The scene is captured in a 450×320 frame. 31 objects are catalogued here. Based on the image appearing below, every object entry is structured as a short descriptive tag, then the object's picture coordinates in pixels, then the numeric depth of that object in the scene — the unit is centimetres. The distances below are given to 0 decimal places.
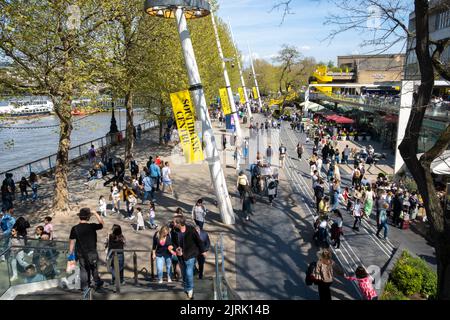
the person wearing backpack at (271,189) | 1605
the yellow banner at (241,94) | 4064
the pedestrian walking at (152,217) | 1323
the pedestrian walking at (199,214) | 1223
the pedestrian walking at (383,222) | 1273
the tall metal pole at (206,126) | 1361
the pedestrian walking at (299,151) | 2639
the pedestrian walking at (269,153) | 2384
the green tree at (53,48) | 1275
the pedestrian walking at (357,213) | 1335
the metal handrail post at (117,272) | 752
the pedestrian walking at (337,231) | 1169
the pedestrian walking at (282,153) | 2377
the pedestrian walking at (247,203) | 1441
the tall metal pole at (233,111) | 3195
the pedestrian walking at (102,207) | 1427
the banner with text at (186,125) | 1439
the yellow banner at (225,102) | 2905
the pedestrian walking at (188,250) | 690
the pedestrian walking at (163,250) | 811
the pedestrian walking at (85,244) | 661
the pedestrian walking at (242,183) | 1480
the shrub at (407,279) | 897
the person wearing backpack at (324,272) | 762
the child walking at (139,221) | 1302
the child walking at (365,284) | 789
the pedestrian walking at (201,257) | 839
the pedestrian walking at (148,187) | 1594
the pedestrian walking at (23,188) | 1730
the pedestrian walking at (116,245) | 811
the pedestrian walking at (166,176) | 1775
